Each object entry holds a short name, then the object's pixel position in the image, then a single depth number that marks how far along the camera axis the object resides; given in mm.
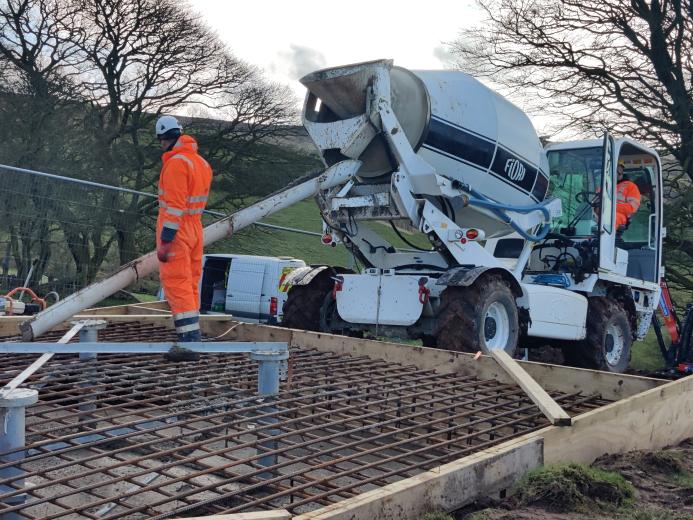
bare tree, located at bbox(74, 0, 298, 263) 16125
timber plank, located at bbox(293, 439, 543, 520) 2373
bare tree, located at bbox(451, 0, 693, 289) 13211
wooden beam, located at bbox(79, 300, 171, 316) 7025
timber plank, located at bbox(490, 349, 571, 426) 3634
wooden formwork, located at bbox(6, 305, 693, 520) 2588
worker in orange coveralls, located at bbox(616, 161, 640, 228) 9039
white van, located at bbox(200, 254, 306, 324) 12414
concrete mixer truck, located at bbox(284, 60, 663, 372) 6859
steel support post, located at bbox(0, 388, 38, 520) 2724
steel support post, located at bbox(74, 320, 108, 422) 4598
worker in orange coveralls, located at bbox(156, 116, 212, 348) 5629
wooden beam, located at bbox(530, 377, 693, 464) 3512
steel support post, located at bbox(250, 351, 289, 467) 3902
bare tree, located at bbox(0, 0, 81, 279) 13586
